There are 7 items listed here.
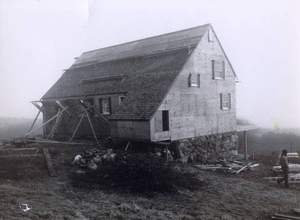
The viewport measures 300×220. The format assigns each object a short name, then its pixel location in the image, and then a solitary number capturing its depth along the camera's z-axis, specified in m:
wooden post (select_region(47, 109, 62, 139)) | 24.72
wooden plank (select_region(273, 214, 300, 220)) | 9.76
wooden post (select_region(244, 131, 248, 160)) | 27.36
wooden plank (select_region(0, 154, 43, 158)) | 16.22
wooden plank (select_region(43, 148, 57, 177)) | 13.94
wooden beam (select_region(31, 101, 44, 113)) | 28.48
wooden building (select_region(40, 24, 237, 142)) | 18.77
